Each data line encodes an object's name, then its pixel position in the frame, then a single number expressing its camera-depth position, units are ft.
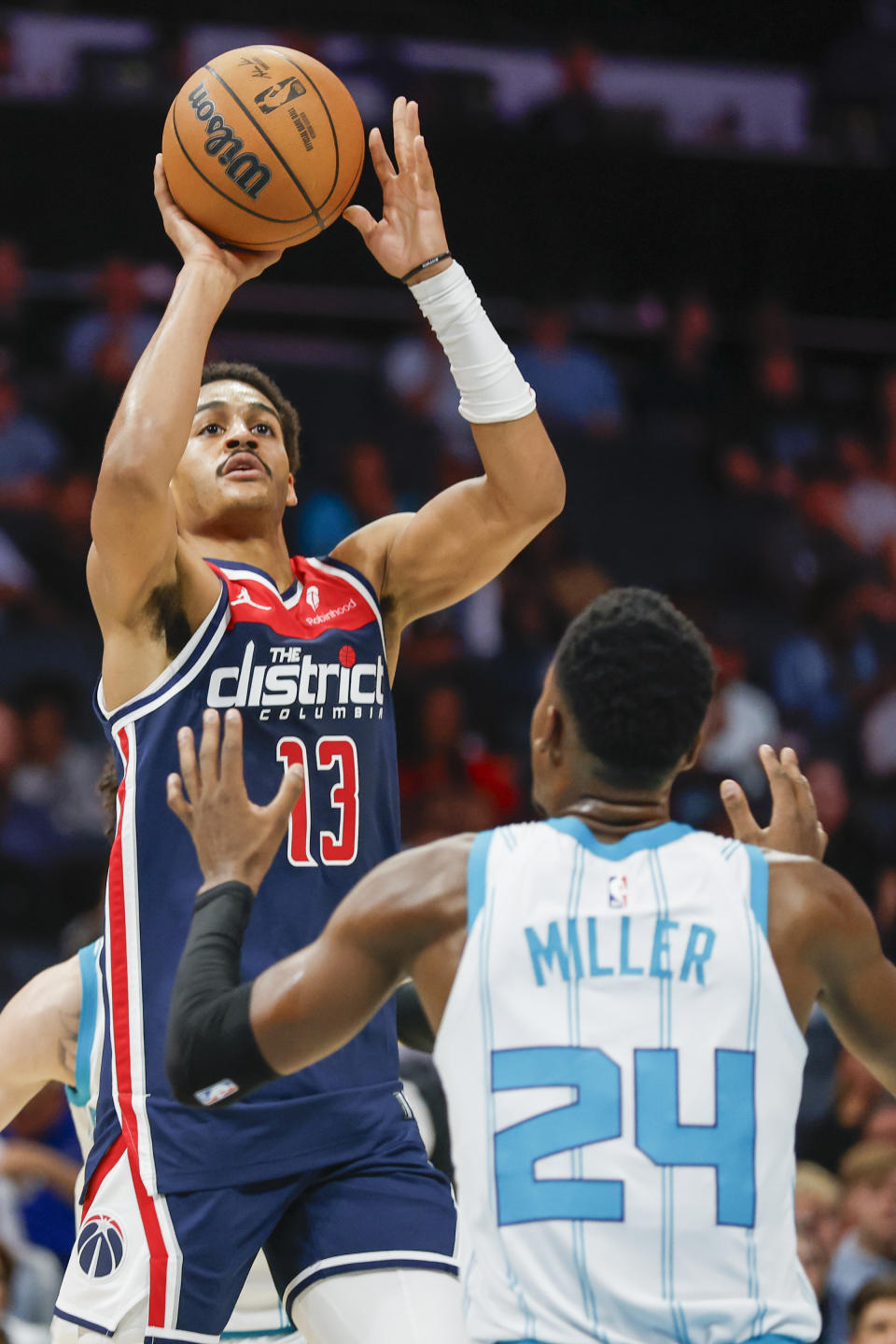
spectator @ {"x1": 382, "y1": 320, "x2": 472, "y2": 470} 68.33
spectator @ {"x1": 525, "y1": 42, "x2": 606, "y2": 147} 74.95
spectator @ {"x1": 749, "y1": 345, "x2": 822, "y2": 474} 74.54
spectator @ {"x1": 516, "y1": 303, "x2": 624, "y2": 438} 72.02
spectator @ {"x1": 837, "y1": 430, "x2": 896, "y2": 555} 72.38
